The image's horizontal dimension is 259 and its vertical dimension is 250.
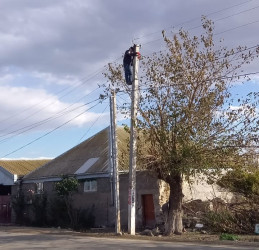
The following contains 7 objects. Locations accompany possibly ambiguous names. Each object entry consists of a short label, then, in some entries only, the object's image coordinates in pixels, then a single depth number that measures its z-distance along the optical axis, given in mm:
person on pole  23547
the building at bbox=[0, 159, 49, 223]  36469
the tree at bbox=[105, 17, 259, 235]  20734
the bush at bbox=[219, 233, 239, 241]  19581
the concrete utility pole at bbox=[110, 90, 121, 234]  23750
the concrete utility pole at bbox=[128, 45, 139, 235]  22500
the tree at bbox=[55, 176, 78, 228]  29406
